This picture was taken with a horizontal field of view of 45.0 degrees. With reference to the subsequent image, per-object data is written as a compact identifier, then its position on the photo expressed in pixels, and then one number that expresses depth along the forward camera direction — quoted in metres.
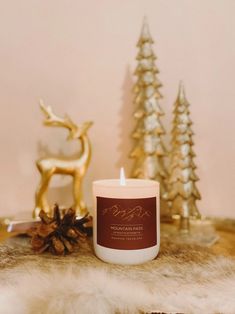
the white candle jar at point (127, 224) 0.41
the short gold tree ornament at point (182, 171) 0.57
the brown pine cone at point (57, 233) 0.45
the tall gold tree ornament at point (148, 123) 0.60
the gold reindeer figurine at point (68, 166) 0.58
